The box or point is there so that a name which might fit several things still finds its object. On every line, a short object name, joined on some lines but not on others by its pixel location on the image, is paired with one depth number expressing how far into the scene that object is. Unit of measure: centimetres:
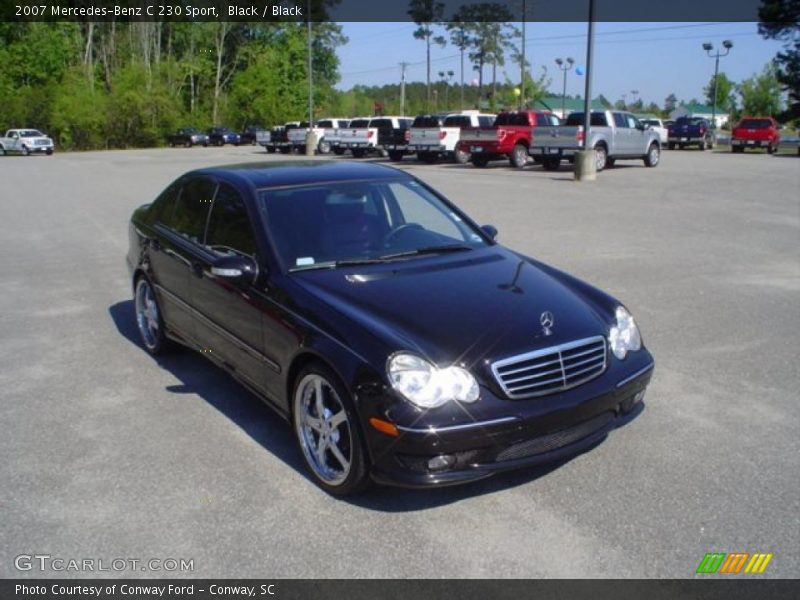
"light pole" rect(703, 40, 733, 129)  4971
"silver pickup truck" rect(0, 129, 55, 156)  4894
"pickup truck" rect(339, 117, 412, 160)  3281
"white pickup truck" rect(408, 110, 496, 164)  3017
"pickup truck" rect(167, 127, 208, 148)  5934
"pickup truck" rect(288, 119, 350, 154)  3888
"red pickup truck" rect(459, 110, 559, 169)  2697
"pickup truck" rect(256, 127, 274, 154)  4488
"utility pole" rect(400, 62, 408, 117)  7171
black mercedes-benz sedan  350
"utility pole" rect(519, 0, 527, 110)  5143
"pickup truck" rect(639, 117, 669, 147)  4088
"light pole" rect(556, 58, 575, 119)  6770
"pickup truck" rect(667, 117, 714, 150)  4150
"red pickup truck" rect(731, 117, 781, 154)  3728
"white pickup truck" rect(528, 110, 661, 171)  2433
